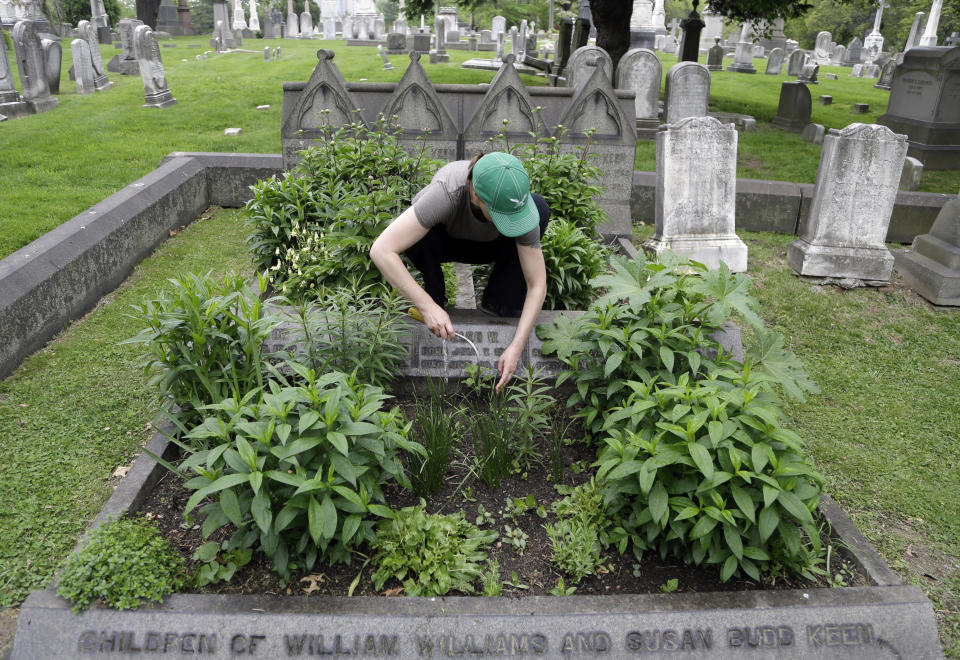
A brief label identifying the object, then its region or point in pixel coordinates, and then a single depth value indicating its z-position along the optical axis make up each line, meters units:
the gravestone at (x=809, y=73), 20.72
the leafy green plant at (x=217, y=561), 2.58
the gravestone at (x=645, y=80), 12.26
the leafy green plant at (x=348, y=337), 3.38
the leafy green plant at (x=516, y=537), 2.90
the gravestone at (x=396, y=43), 24.88
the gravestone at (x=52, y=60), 13.34
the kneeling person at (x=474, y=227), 3.04
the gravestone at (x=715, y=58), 24.42
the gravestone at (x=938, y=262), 6.18
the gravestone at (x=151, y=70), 13.29
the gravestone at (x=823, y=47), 31.92
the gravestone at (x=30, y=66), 12.33
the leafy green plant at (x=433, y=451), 3.13
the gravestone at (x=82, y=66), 14.47
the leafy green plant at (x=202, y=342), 3.10
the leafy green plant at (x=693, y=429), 2.55
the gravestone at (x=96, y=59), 15.45
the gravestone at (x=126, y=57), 18.34
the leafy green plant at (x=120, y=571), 2.38
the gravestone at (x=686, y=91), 10.68
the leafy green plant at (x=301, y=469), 2.40
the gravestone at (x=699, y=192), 6.66
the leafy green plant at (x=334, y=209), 4.14
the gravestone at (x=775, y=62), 25.02
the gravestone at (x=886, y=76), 22.00
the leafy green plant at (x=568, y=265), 4.40
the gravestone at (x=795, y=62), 24.02
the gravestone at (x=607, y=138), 6.96
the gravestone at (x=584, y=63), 11.30
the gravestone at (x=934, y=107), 11.06
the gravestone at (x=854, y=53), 31.78
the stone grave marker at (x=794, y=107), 13.34
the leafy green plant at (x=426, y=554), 2.60
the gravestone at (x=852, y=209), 6.48
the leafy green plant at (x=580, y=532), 2.77
